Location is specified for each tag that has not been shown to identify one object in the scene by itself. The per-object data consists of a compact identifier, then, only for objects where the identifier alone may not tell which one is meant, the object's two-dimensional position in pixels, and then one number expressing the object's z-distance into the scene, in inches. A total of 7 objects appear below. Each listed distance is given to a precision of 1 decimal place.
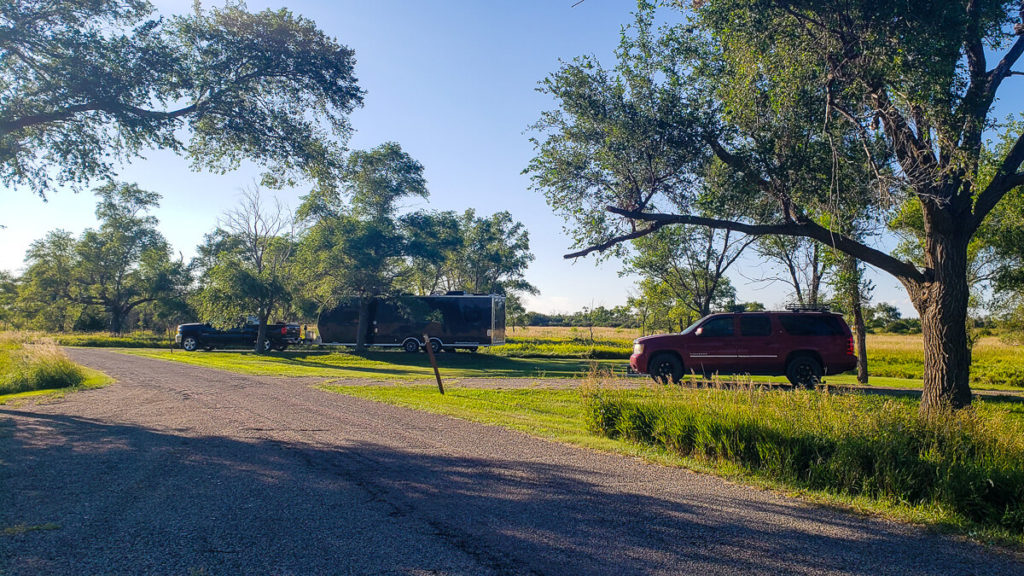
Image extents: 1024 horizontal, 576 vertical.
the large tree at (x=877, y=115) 330.6
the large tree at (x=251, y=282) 1080.2
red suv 583.2
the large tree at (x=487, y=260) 2049.7
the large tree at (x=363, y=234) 1072.8
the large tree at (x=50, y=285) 1905.8
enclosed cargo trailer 1131.0
